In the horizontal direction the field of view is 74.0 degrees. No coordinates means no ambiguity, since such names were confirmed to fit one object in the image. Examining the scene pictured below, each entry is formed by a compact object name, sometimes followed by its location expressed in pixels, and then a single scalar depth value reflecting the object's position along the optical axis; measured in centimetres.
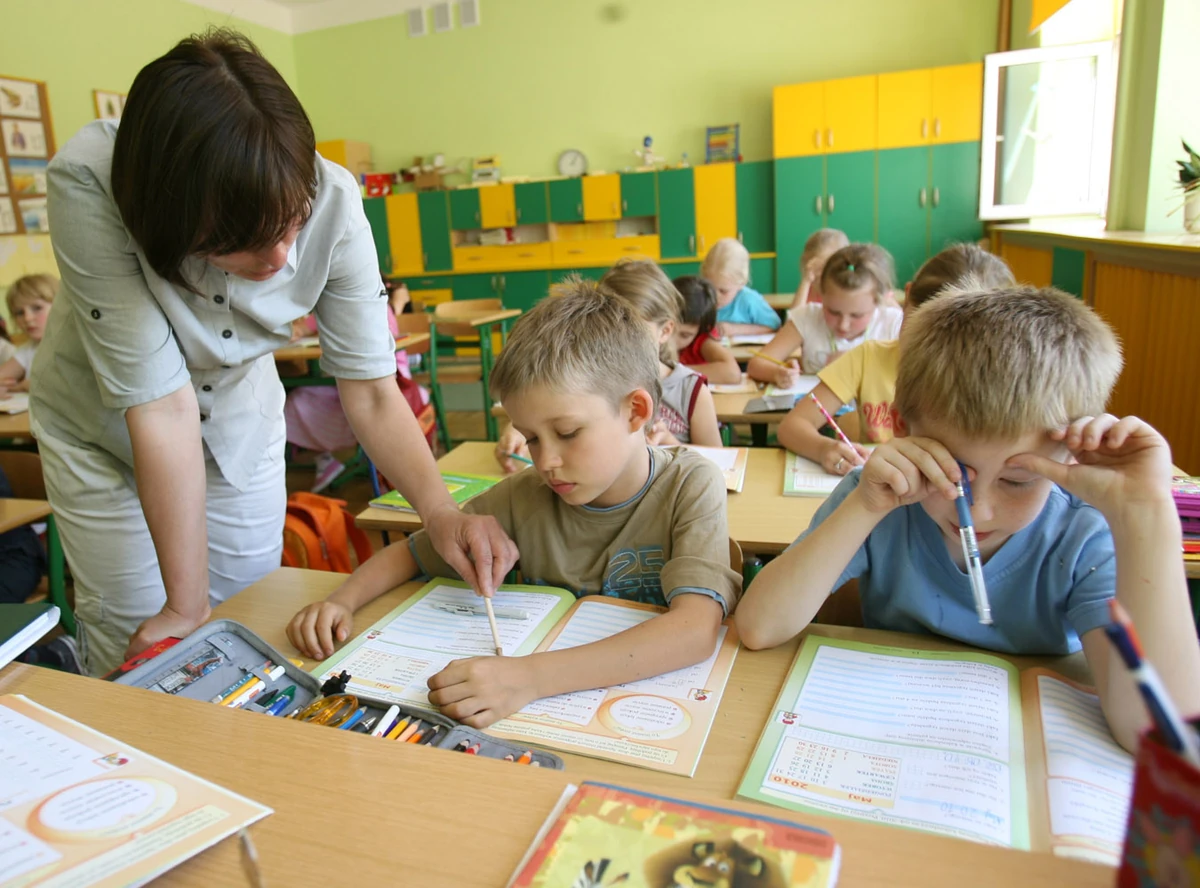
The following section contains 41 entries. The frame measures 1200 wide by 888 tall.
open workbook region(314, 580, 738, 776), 83
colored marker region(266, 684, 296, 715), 88
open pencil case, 81
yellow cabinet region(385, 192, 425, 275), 768
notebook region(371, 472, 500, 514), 179
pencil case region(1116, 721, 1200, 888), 31
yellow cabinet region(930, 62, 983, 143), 589
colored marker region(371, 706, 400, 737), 82
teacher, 92
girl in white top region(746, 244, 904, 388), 283
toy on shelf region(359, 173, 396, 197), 785
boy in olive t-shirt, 112
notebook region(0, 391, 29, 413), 332
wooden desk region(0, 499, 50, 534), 188
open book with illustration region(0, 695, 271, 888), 48
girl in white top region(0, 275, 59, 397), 371
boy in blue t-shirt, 81
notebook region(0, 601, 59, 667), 76
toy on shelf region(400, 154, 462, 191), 764
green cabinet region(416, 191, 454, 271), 755
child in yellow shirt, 196
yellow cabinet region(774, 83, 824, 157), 621
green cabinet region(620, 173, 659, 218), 692
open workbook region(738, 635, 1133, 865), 67
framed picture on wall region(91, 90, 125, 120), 595
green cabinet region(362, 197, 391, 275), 775
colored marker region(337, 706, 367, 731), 83
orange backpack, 178
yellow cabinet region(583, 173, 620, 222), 701
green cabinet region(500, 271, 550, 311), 745
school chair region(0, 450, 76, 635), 252
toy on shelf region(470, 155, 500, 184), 750
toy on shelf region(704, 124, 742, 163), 690
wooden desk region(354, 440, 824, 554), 152
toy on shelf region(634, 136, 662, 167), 712
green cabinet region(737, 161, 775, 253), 666
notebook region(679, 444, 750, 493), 181
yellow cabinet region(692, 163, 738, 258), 675
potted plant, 304
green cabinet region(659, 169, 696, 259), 683
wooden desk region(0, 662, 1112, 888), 48
